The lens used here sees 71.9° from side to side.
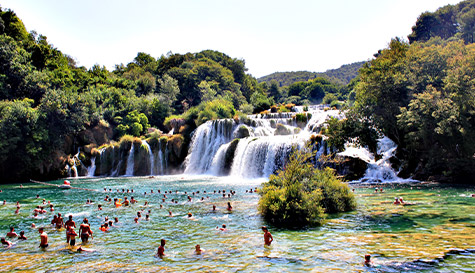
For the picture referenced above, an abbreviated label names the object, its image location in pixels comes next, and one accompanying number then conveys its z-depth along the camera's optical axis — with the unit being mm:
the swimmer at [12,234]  14114
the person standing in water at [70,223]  14358
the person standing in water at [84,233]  13344
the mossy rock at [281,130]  44969
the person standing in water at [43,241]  12656
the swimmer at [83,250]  12180
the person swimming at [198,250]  11523
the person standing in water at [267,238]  12239
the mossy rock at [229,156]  40906
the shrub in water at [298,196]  15312
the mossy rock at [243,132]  46188
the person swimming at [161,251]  11405
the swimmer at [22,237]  13953
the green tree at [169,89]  70938
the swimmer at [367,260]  9852
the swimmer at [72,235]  12852
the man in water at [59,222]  15797
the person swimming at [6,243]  13084
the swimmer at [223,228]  14719
